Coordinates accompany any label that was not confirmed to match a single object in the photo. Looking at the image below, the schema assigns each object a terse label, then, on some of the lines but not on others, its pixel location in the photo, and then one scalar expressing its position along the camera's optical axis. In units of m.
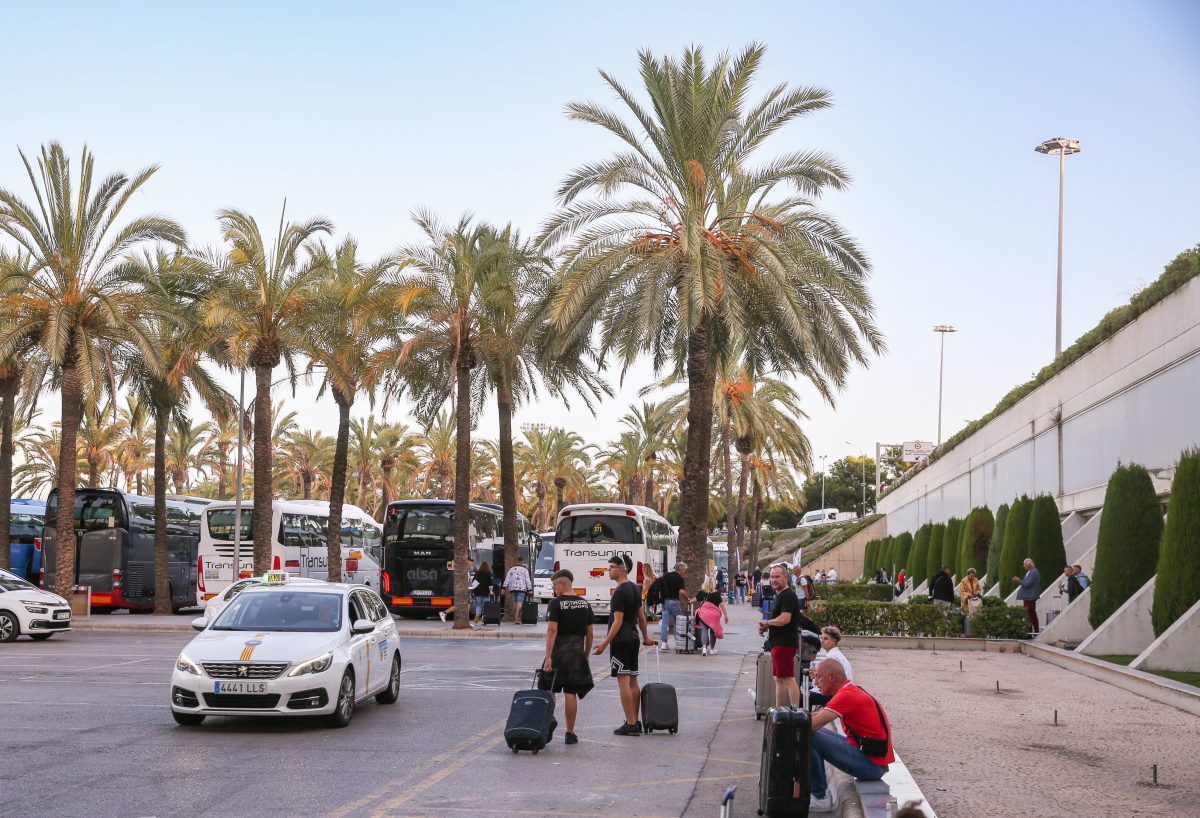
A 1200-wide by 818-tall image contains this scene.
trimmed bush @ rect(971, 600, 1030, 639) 26.53
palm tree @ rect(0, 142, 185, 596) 31.42
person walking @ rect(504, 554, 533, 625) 34.19
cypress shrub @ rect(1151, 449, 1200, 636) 18.42
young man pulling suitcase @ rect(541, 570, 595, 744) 11.94
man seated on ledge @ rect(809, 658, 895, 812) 8.38
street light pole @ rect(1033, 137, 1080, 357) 46.28
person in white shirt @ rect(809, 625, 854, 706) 10.18
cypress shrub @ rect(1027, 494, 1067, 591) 28.75
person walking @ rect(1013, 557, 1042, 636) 26.50
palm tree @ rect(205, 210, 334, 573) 33.03
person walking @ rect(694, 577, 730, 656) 22.92
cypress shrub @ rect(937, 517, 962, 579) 41.69
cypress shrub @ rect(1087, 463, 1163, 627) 21.89
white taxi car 12.38
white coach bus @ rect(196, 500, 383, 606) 37.25
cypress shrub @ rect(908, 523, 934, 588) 49.81
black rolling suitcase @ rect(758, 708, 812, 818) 7.91
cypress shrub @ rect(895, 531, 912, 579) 58.15
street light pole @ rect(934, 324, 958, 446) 92.50
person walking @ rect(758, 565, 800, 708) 12.64
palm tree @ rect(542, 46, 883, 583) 24.91
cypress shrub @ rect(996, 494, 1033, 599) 30.48
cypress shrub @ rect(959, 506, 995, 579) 37.72
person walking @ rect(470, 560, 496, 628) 32.66
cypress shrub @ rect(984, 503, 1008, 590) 33.56
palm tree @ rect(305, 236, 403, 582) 31.91
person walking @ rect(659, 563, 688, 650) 24.23
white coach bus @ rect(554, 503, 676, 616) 35.56
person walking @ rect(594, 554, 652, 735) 12.63
